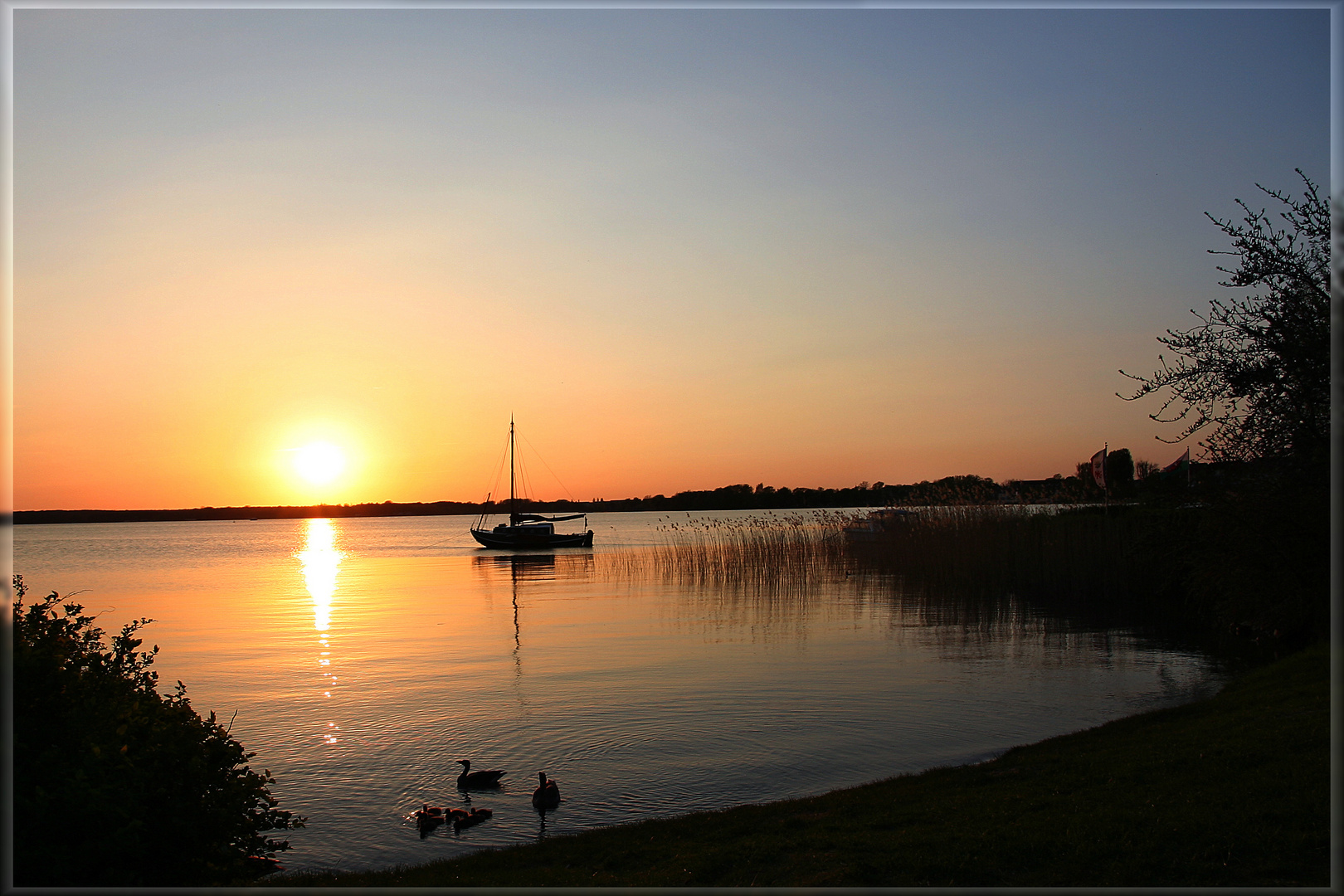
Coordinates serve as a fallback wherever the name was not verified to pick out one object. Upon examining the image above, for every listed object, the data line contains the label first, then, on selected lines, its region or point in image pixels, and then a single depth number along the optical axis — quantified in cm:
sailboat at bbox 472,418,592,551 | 6406
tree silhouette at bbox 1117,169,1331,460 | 1016
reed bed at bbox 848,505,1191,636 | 2280
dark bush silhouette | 484
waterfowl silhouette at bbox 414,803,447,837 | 799
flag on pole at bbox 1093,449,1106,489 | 3275
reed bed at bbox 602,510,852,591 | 3238
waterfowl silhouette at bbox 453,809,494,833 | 807
